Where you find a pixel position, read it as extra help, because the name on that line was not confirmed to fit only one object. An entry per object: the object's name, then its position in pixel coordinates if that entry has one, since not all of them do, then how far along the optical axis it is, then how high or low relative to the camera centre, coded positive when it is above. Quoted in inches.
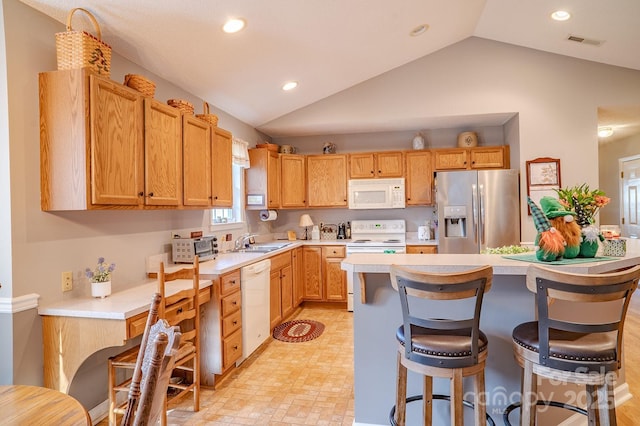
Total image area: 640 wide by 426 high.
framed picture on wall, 164.9 +13.7
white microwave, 197.5 +9.3
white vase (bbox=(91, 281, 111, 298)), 89.6 -17.5
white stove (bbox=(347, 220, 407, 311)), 206.9 -11.4
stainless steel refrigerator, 168.4 +0.0
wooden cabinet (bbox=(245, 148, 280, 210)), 187.9 +18.2
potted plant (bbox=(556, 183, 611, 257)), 80.0 -0.6
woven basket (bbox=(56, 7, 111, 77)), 79.7 +36.6
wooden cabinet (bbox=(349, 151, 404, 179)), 198.4 +25.0
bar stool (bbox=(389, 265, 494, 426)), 59.6 -22.3
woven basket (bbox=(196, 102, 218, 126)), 128.9 +34.4
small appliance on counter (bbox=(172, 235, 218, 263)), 123.2 -11.4
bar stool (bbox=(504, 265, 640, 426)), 57.6 -23.0
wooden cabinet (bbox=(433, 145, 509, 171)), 186.4 +25.9
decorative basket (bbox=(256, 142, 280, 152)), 193.8 +35.4
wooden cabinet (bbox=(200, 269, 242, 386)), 110.7 -35.7
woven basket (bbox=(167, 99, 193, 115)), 112.9 +34.1
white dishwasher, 126.7 -33.3
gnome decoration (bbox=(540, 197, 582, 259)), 77.1 -3.7
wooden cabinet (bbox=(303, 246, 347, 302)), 193.0 -32.7
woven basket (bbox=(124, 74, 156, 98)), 94.9 +34.5
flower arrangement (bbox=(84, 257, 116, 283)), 90.2 -13.7
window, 164.4 +9.0
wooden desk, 77.7 -24.3
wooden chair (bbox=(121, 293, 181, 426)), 33.5 -16.1
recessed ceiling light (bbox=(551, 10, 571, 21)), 131.6 +69.2
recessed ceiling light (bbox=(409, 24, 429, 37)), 145.8 +72.0
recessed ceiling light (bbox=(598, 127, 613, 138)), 206.8 +41.8
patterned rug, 152.9 -51.7
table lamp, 210.7 -4.9
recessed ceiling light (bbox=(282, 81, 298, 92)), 159.0 +55.5
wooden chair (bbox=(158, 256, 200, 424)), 87.4 -23.8
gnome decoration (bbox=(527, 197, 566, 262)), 74.8 -6.7
